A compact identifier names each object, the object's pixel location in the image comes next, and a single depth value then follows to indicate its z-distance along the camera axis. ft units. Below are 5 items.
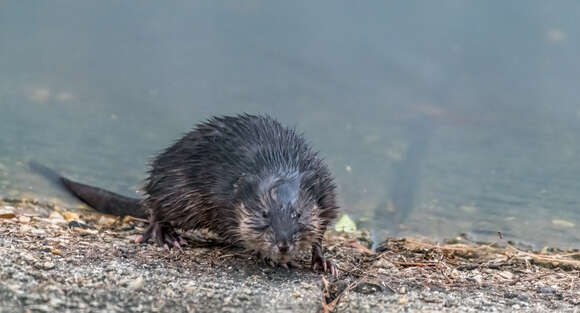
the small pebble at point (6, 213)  31.75
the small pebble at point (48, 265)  24.43
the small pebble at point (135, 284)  23.32
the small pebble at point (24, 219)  31.07
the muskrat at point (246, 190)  27.76
